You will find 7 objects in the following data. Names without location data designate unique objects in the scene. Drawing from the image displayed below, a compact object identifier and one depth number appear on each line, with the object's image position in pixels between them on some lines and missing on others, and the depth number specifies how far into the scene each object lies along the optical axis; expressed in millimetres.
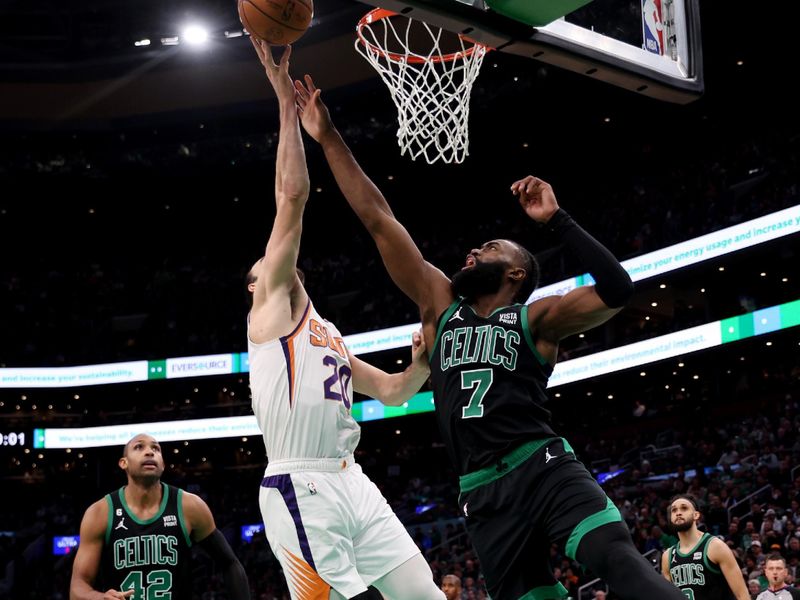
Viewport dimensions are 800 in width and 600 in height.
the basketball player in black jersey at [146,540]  5715
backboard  4848
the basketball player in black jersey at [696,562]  8102
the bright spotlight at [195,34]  24547
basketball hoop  6738
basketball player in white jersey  4547
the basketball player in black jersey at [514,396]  3781
